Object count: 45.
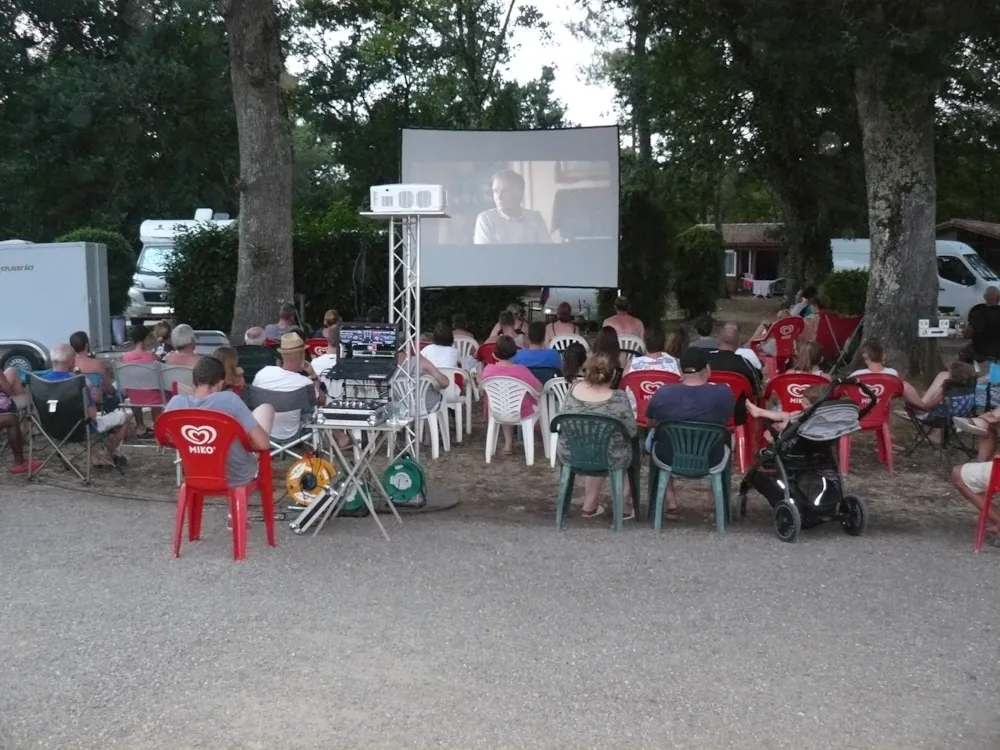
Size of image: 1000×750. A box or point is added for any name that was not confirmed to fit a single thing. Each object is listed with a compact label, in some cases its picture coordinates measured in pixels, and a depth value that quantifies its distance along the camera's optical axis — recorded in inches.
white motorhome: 757.9
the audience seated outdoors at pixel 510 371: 335.0
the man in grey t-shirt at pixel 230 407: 229.3
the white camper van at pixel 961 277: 906.7
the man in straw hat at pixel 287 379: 285.0
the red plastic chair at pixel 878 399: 318.3
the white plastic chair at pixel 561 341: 425.1
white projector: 265.9
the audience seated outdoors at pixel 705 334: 354.6
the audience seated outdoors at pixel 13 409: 315.0
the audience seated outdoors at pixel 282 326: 444.8
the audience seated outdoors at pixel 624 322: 439.8
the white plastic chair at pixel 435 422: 342.3
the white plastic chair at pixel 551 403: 345.4
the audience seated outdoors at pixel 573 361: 335.0
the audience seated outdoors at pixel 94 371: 333.7
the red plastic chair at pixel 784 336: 456.8
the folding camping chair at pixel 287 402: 284.7
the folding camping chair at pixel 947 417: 321.7
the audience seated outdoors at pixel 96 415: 306.8
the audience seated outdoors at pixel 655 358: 319.3
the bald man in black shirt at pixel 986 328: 463.2
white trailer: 573.9
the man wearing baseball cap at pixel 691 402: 253.9
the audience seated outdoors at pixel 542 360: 353.4
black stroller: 245.1
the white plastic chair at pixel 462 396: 370.9
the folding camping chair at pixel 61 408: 299.3
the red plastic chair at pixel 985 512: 235.2
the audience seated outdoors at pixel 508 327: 430.0
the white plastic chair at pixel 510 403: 335.9
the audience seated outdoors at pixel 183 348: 333.7
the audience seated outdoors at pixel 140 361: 339.0
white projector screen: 611.5
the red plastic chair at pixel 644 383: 313.3
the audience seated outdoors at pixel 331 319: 411.8
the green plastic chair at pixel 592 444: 251.8
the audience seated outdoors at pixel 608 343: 341.4
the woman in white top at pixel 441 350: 371.2
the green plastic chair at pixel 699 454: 250.1
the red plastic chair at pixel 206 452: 226.1
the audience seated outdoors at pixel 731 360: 314.0
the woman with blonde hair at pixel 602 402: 252.4
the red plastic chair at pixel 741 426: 301.4
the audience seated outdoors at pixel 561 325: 435.2
